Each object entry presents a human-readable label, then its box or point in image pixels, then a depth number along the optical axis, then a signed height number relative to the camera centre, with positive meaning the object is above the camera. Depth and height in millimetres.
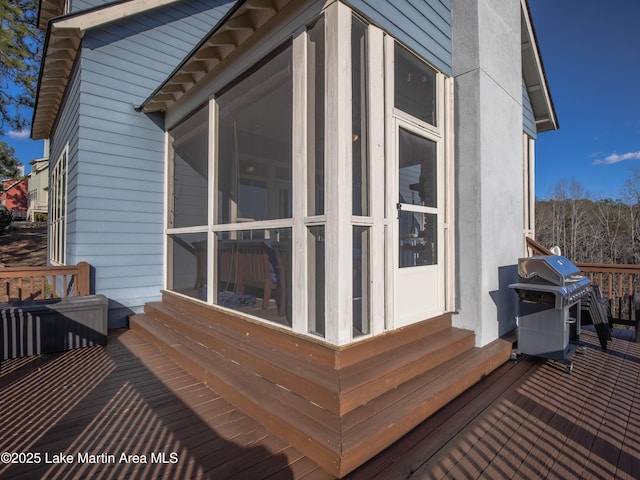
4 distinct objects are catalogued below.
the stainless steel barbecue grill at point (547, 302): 2914 -579
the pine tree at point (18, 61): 7879 +4993
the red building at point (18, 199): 33156 +4799
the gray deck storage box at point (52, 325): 3486 -950
